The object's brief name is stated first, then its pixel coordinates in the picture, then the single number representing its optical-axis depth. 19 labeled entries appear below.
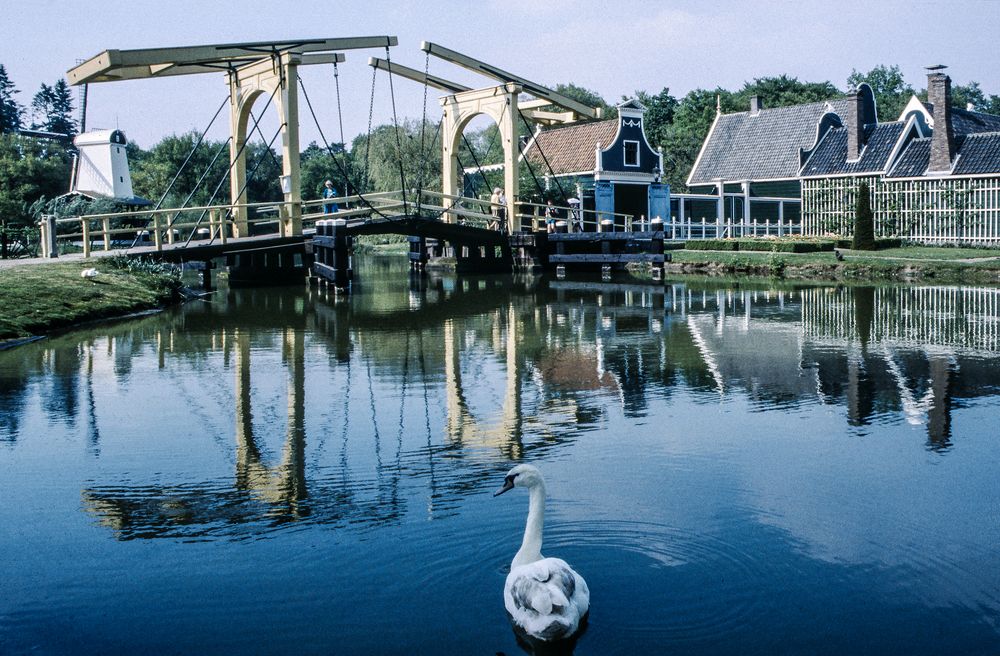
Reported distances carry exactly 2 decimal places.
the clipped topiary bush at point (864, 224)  30.77
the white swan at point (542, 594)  4.66
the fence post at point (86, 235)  23.17
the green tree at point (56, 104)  93.11
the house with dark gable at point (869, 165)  32.66
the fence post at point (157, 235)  23.36
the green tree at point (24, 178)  39.03
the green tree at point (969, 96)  92.53
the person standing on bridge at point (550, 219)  32.47
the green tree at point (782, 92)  65.19
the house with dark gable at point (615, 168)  40.41
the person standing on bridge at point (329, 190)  31.13
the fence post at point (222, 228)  24.80
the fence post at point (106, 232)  23.47
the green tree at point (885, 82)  88.97
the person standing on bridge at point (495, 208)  30.45
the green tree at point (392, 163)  51.72
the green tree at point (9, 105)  80.16
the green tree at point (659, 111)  68.38
